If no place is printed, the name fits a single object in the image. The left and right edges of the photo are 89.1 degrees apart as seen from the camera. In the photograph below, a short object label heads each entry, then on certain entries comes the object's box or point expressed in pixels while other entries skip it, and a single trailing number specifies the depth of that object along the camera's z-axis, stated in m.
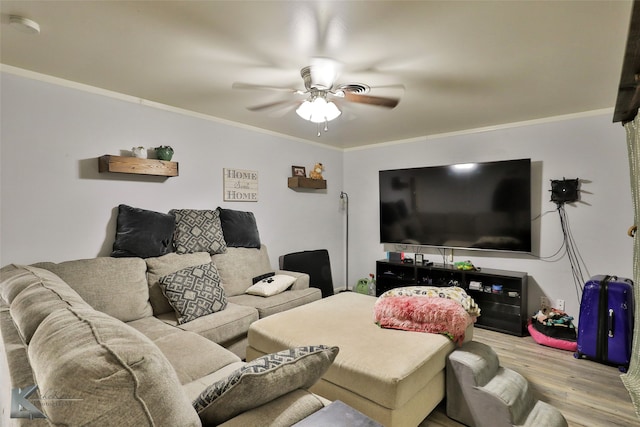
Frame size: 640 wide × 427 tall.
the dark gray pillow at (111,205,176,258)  2.64
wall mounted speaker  3.33
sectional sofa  0.64
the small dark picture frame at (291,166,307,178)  4.40
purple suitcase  2.70
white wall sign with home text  3.62
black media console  3.46
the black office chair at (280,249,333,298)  4.13
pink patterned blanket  2.12
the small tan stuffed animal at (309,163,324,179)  4.62
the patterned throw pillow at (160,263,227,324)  2.45
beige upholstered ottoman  1.67
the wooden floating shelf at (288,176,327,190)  4.27
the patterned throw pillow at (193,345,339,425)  0.95
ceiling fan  2.13
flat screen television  3.57
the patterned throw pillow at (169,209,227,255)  2.99
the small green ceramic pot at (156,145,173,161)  2.95
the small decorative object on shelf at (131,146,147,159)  2.80
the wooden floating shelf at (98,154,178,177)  2.61
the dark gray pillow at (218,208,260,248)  3.41
